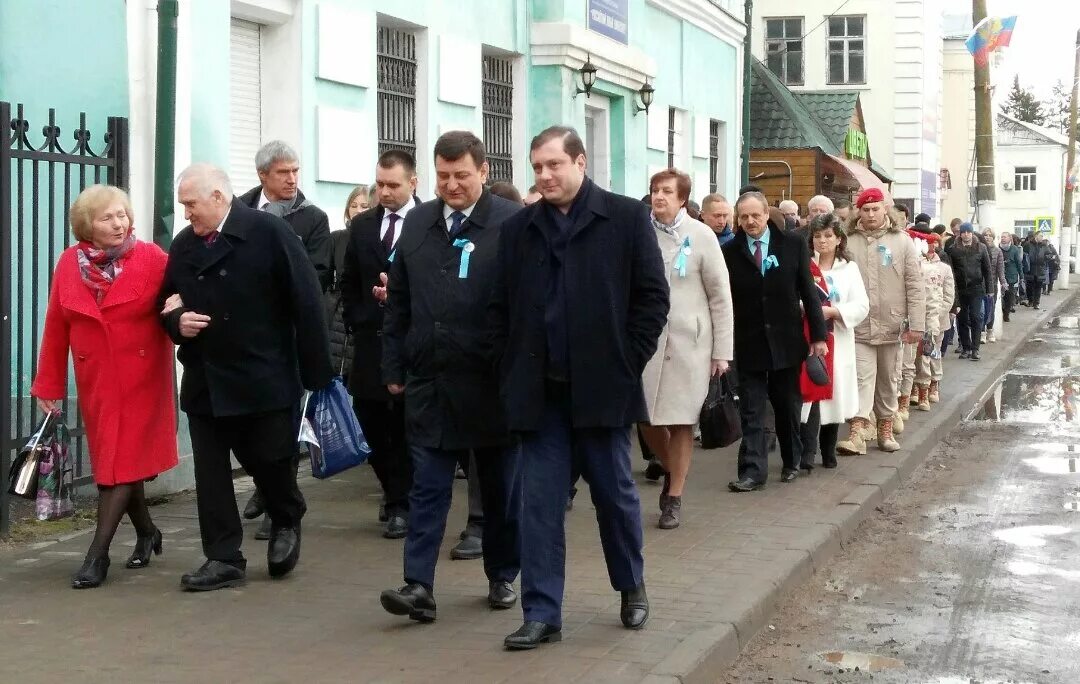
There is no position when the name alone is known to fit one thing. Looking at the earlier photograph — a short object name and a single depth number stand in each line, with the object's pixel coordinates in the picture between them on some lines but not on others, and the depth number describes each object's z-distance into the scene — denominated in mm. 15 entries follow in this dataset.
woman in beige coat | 8336
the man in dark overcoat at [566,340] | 5703
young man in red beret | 11562
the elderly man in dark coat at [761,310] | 9742
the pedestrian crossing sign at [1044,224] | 51219
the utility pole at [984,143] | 27188
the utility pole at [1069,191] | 52906
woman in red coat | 6773
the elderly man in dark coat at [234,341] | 6648
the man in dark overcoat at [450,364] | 6148
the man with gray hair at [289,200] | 8070
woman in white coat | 10828
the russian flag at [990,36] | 25938
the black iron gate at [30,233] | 7949
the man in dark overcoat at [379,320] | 7930
